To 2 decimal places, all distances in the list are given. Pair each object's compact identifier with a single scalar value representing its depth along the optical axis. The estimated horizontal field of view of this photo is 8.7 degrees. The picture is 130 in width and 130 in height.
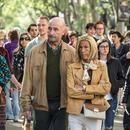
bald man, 10.30
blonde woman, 10.44
